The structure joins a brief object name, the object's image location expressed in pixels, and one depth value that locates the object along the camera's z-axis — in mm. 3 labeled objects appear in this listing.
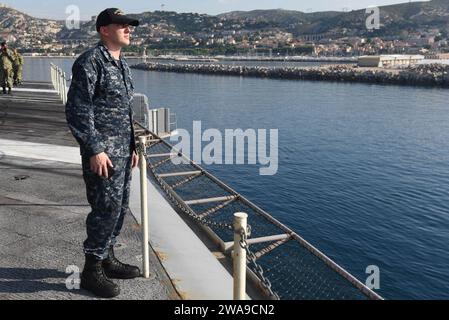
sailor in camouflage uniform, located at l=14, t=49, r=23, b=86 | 22841
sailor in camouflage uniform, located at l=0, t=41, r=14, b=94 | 21345
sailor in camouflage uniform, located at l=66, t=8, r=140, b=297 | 3824
